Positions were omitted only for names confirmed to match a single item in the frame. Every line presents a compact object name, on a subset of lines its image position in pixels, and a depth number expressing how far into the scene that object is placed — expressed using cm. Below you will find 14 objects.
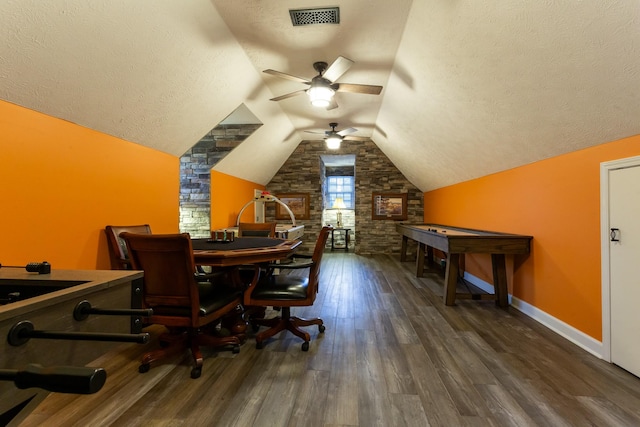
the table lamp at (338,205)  771
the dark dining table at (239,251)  207
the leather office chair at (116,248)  257
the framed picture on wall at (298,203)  736
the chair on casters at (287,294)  228
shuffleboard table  305
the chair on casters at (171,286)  185
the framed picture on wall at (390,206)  719
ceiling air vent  231
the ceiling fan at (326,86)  269
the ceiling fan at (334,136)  520
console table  760
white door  192
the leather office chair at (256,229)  382
